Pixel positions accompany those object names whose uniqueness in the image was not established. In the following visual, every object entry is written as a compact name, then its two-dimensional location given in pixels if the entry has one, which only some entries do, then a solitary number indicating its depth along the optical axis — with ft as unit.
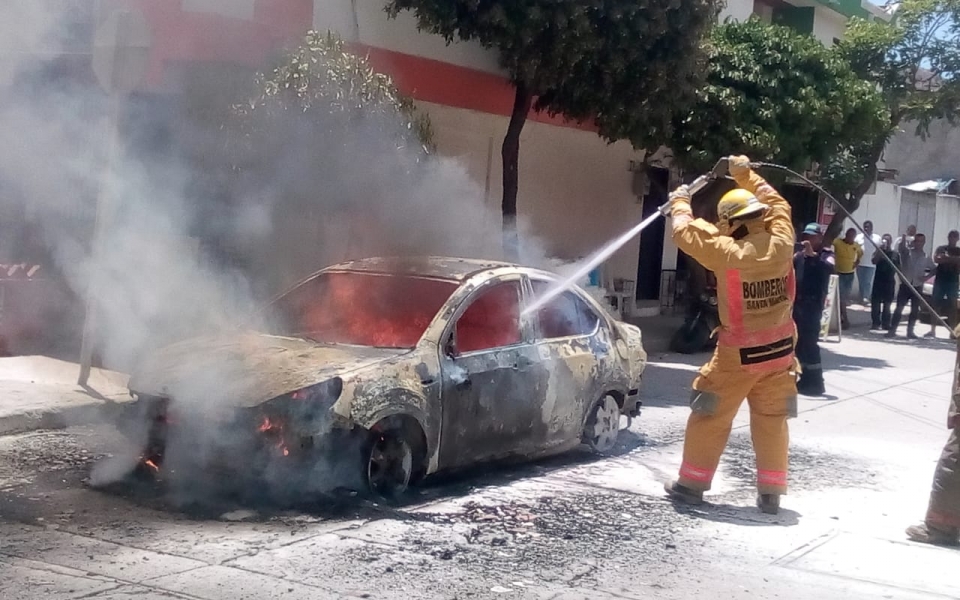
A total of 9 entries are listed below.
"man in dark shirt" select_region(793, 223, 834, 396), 37.11
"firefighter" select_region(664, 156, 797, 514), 21.39
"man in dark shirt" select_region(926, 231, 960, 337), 59.00
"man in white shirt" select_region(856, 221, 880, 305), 79.33
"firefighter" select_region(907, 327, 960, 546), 20.13
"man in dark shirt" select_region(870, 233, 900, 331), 61.46
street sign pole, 27.61
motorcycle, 47.21
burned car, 19.52
